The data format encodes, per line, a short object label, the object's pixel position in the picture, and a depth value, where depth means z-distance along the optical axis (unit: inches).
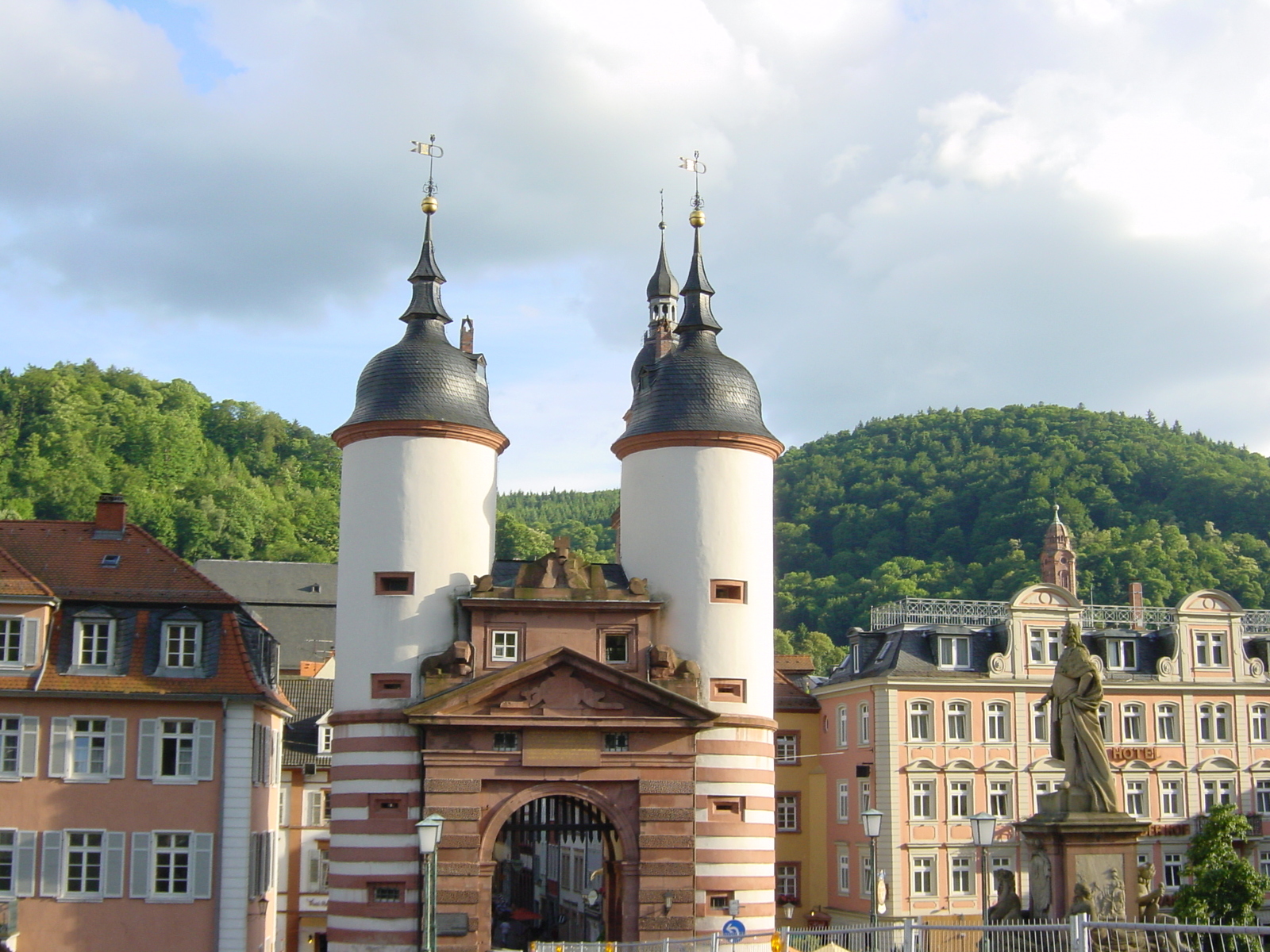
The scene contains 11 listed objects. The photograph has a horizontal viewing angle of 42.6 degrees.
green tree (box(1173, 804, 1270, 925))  1910.7
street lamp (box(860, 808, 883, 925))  1280.8
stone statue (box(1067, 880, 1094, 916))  943.0
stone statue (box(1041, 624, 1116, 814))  990.4
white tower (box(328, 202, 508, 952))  1523.1
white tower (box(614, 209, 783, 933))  1585.9
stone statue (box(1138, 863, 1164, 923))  971.3
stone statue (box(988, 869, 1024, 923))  995.3
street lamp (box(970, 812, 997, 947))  1179.3
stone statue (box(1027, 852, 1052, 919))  989.8
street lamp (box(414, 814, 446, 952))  1061.1
